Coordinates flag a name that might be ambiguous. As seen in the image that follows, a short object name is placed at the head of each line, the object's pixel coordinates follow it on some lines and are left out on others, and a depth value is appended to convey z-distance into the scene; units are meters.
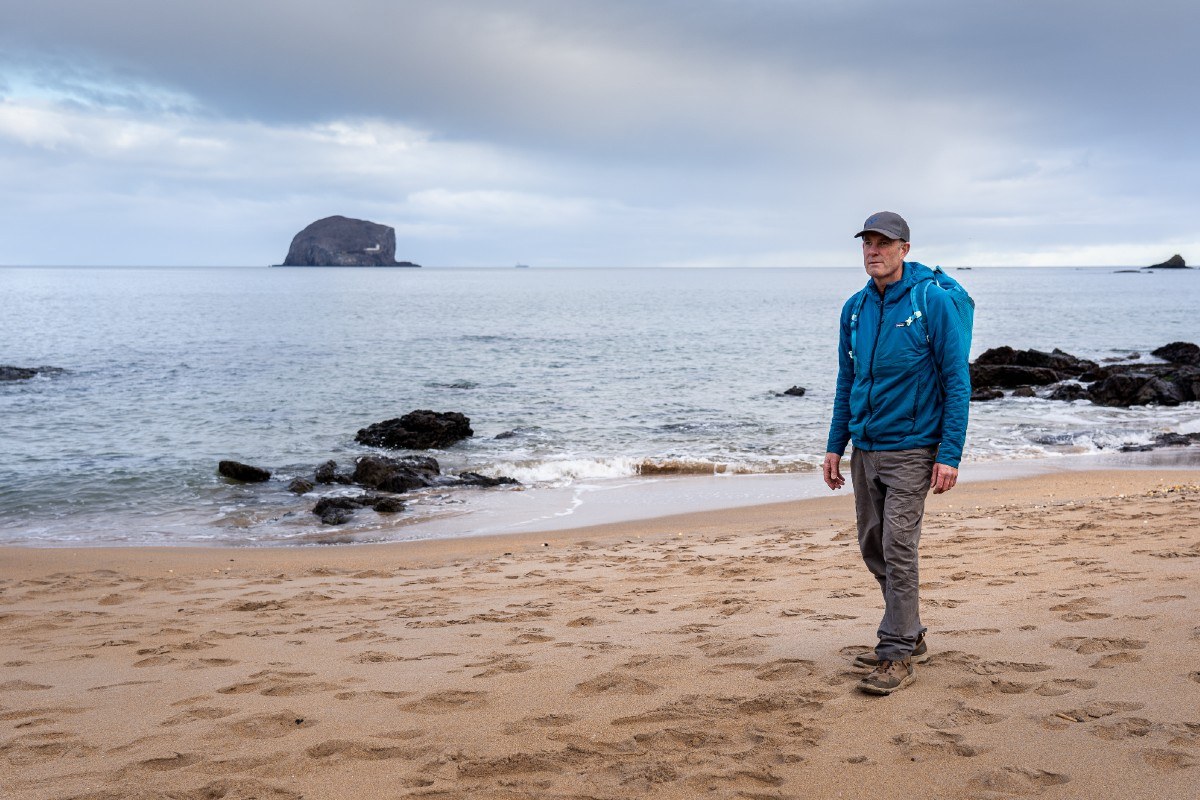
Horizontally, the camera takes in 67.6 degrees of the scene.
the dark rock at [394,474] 14.54
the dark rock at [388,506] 13.05
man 4.43
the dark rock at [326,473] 15.07
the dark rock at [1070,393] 24.84
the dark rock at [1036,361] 29.78
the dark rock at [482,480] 15.09
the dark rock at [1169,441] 17.17
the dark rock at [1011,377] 27.42
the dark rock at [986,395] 25.20
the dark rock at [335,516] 12.43
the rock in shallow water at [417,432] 18.77
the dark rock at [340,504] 12.75
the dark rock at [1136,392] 23.20
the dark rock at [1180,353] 31.87
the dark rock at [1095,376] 27.75
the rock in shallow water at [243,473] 15.39
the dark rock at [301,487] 14.51
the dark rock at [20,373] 29.25
